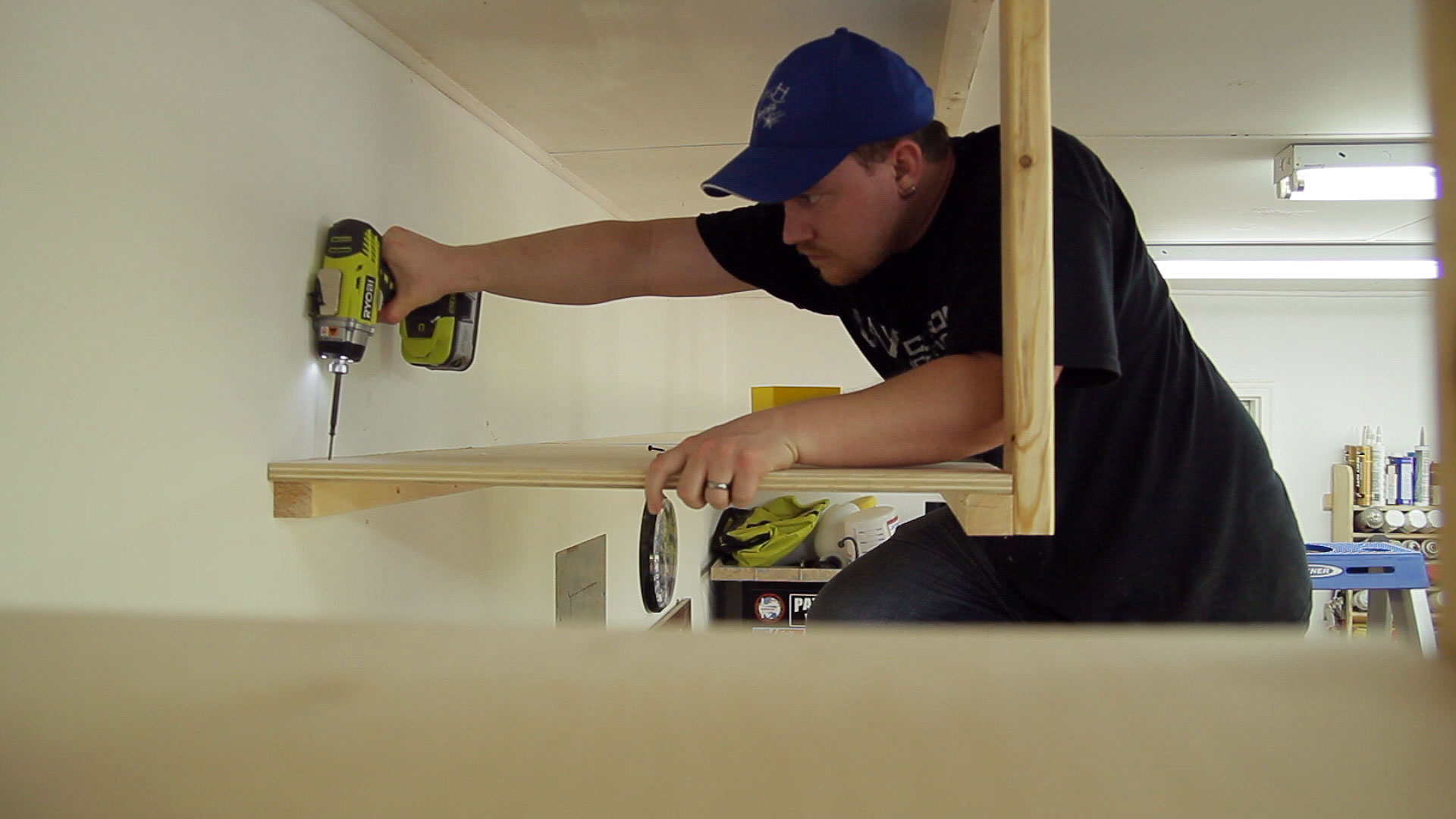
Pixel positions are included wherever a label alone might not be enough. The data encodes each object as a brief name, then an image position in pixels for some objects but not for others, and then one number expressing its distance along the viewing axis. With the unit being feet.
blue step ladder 10.62
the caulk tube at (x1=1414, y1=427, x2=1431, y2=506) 14.94
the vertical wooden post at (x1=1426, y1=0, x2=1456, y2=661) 0.76
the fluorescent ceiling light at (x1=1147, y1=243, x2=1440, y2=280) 11.27
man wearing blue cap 3.16
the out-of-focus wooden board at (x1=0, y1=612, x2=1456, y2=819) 0.63
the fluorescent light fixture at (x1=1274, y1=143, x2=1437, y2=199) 6.79
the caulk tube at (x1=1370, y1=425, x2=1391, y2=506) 15.01
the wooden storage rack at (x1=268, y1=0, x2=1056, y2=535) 2.94
